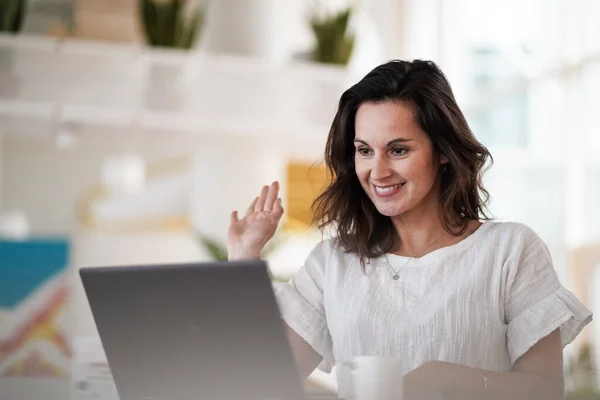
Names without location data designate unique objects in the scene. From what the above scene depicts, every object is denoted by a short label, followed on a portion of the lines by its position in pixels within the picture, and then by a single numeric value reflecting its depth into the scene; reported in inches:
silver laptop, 54.1
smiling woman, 76.3
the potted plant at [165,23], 232.8
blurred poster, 237.6
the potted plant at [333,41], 243.0
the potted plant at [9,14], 221.1
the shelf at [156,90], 217.6
